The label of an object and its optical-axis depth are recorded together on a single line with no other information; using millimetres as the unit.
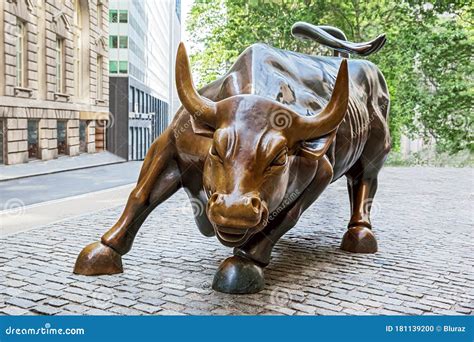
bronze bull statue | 3217
